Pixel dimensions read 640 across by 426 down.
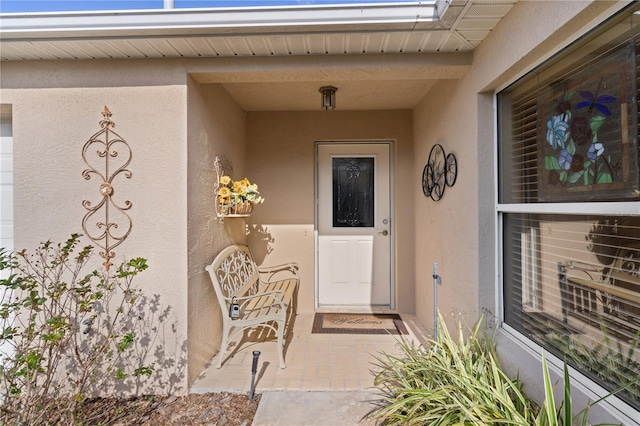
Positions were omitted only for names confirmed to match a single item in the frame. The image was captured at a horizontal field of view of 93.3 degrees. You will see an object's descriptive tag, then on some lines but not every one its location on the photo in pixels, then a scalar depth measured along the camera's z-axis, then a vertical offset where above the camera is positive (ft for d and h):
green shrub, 6.91 -2.32
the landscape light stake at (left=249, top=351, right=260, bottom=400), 6.75 -3.62
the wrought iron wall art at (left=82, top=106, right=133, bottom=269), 7.12 +0.59
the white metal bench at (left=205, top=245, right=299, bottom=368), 7.84 -2.38
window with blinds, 3.91 +0.11
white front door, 12.26 -0.41
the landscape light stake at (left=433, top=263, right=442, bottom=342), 7.15 -2.15
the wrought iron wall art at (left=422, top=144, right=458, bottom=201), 8.17 +1.21
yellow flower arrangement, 8.79 +0.56
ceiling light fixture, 9.30 +3.67
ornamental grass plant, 4.19 -2.90
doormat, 10.22 -3.92
